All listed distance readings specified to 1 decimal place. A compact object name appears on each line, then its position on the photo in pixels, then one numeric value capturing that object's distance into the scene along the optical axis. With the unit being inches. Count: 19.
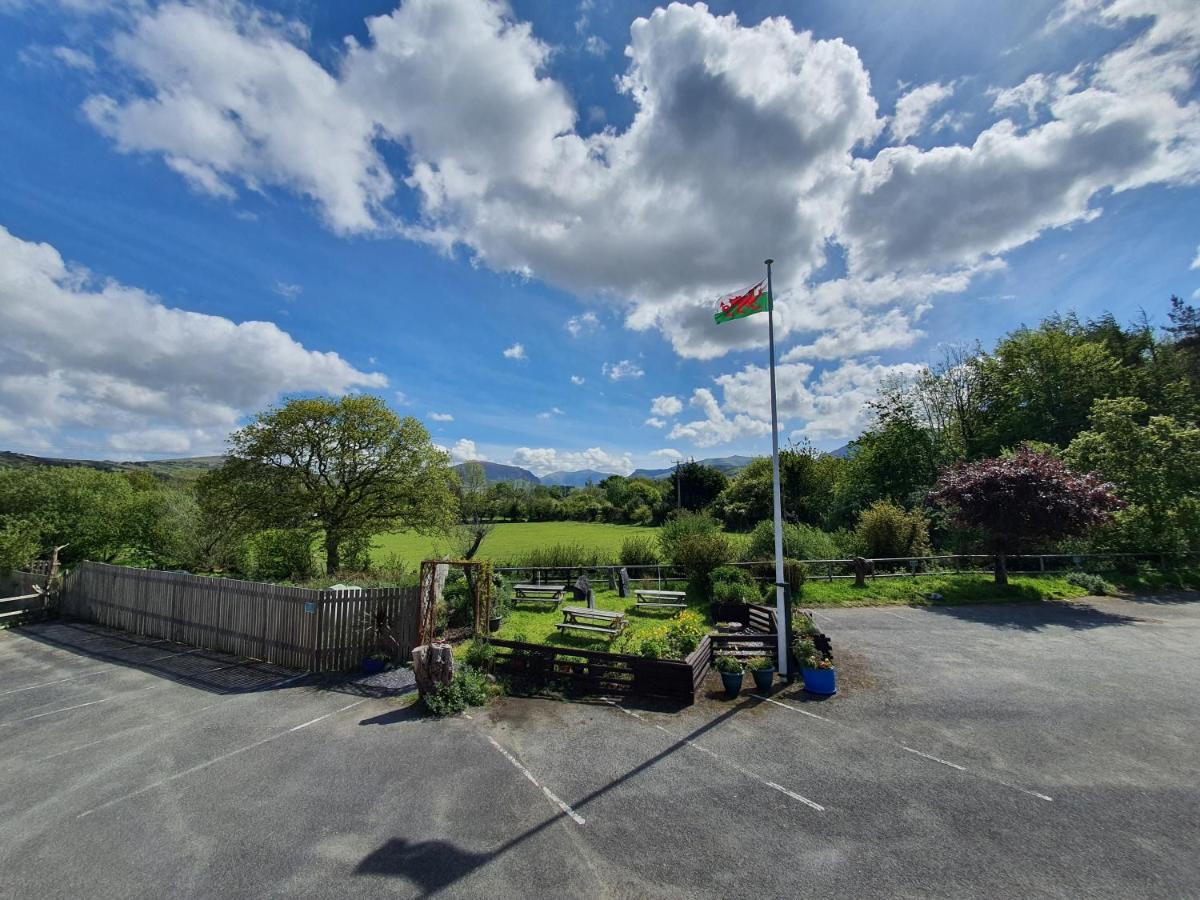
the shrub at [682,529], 882.3
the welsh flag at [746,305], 386.6
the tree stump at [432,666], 333.4
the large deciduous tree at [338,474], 759.1
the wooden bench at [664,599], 600.1
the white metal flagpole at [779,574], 361.1
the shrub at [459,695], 325.4
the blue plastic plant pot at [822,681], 349.7
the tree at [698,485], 2647.6
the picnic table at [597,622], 493.4
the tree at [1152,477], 752.3
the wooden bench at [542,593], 667.4
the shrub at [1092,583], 685.3
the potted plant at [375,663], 398.0
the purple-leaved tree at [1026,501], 637.3
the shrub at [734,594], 557.0
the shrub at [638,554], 901.4
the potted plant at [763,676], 354.9
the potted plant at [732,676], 349.7
